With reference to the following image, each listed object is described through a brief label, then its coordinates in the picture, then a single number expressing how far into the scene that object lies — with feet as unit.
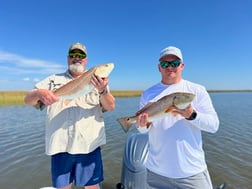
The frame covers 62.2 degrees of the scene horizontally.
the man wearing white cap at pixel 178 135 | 7.36
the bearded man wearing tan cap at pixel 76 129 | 9.41
